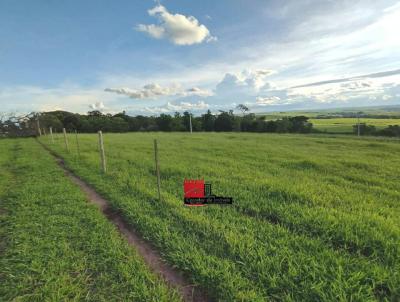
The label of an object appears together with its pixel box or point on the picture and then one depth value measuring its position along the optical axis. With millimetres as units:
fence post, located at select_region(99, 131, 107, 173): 7797
